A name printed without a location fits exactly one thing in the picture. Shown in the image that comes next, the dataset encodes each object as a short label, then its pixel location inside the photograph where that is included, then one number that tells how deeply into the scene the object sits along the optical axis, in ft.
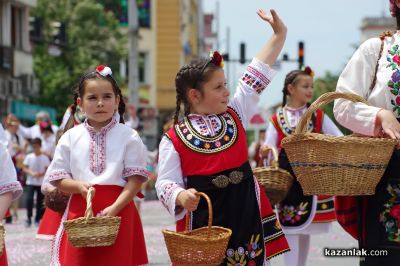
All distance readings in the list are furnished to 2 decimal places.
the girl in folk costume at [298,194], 35.73
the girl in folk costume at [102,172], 23.37
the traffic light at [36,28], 128.12
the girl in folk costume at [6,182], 21.38
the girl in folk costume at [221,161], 22.10
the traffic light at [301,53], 146.09
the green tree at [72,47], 169.93
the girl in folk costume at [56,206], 27.75
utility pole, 100.99
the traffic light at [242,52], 160.40
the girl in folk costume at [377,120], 19.61
